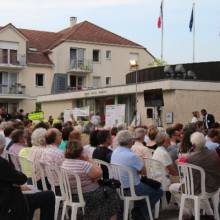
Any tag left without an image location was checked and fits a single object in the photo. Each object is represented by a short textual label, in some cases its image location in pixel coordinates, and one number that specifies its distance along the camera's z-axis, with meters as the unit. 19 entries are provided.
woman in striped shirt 5.20
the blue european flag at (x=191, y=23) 33.11
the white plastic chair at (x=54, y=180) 5.52
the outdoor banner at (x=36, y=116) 15.58
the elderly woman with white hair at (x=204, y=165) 5.50
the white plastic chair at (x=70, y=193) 5.14
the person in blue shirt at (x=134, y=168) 5.64
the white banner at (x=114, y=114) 15.33
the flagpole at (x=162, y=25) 33.31
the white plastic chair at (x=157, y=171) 6.11
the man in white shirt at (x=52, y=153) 5.80
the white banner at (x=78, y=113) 17.79
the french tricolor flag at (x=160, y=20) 33.63
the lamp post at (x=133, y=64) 15.38
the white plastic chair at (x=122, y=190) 5.55
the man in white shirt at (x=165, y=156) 6.27
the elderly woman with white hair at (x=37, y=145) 5.95
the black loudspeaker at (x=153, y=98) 16.64
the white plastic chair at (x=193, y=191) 5.38
